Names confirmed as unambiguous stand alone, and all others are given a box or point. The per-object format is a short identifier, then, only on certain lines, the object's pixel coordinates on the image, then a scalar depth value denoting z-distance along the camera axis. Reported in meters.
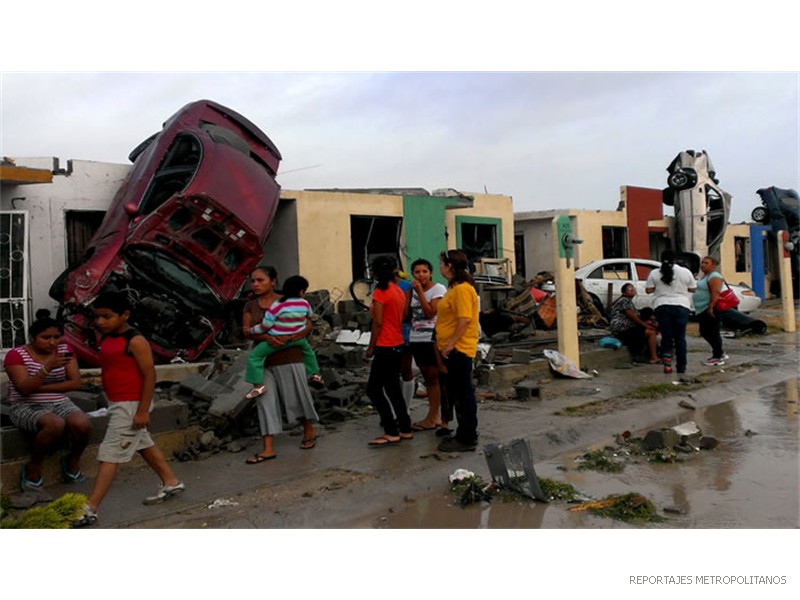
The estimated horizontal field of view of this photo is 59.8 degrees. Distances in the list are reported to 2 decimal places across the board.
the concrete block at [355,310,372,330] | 12.74
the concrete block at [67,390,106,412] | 5.64
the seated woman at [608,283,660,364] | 10.35
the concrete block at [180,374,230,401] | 6.64
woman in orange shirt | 5.89
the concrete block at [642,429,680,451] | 5.64
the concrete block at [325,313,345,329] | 12.70
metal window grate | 9.02
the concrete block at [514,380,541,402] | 7.88
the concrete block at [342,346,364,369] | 9.29
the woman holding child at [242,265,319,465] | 5.53
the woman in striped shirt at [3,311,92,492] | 4.68
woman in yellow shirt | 5.63
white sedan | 15.44
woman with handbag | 9.99
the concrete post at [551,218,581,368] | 9.09
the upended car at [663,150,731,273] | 20.88
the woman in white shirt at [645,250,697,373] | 9.20
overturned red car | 8.22
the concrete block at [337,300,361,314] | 13.98
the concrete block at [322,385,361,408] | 7.15
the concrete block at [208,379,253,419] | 6.11
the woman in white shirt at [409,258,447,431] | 6.32
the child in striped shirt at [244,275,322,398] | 5.51
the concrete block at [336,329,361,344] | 11.74
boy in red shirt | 4.23
